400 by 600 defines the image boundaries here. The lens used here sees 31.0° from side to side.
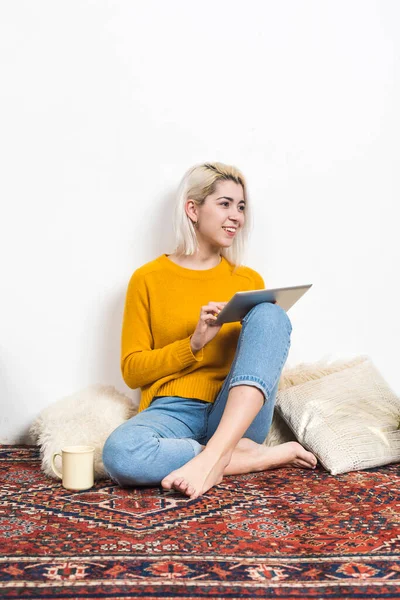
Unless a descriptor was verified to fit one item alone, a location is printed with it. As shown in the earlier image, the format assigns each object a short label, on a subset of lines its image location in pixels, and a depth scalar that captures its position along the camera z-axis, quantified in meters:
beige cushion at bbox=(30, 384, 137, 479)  1.93
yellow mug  1.72
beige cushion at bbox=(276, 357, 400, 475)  1.98
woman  1.70
